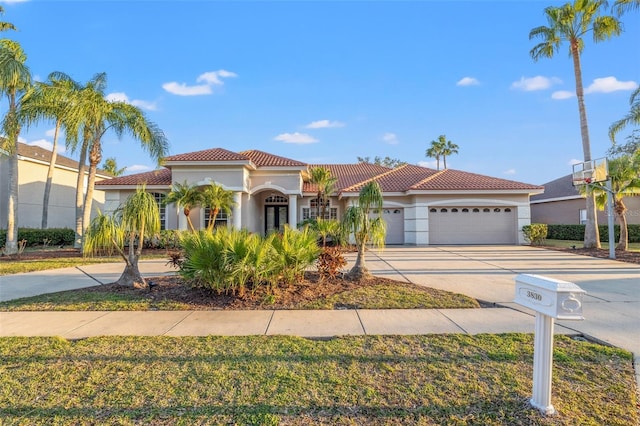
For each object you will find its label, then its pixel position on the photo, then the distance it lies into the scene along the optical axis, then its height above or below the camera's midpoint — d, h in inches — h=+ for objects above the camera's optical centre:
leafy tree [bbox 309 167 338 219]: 724.7 +91.7
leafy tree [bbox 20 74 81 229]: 578.6 +216.7
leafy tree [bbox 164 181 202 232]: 637.3 +49.6
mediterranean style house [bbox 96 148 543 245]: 703.1 +64.8
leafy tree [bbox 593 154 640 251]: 601.8 +86.6
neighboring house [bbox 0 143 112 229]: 854.6 +96.5
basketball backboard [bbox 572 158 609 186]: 592.7 +99.4
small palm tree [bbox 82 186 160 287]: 295.1 -2.4
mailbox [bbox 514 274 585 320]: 107.6 -26.1
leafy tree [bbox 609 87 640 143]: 659.3 +222.0
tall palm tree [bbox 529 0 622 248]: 621.3 +383.0
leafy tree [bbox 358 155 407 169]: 2249.0 +434.7
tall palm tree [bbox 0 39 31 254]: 550.6 +226.2
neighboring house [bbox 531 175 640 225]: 964.6 +60.2
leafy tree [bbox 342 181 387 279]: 347.3 -1.8
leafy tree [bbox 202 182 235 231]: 636.1 +47.1
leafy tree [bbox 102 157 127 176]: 1750.7 +304.1
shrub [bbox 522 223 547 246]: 770.2 -21.5
